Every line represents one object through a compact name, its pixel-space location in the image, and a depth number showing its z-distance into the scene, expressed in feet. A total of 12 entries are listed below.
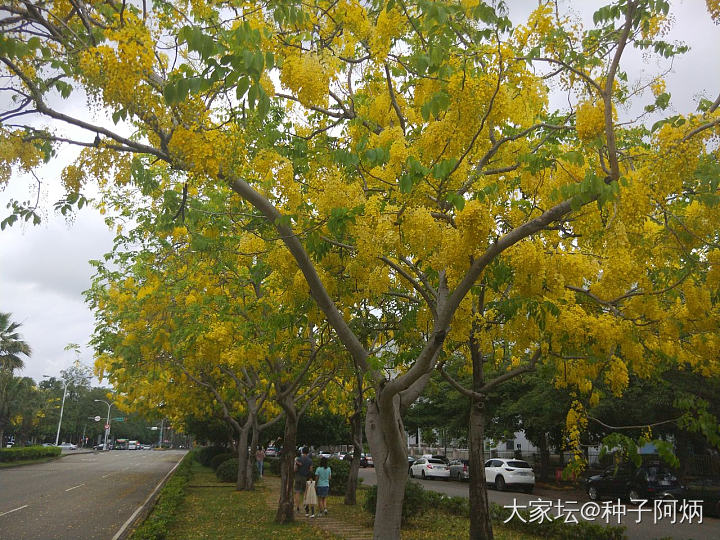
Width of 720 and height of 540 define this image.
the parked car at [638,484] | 53.57
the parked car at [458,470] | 88.94
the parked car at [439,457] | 96.59
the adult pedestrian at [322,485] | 44.16
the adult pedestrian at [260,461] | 79.66
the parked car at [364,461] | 119.85
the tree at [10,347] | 110.93
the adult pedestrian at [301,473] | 46.65
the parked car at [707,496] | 49.06
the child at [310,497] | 42.86
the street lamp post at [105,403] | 232.53
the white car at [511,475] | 71.46
